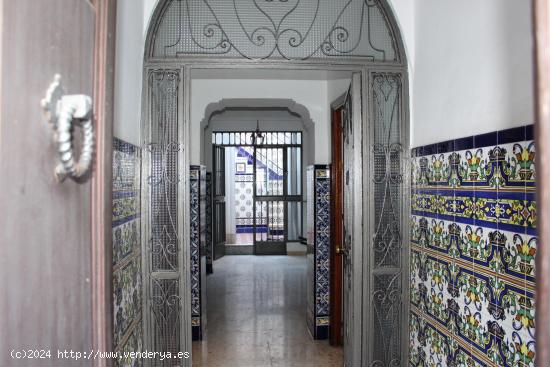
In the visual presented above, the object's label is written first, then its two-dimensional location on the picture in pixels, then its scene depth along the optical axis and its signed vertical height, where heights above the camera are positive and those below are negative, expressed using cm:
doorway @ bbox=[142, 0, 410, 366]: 219 +55
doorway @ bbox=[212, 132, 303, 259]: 836 +8
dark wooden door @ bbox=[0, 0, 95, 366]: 59 -1
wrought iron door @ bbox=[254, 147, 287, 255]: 849 -26
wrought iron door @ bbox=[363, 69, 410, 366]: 224 -20
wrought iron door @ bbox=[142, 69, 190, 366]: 216 -14
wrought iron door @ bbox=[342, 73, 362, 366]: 226 -28
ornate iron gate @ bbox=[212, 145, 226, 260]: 777 -25
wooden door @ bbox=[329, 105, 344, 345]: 368 -33
